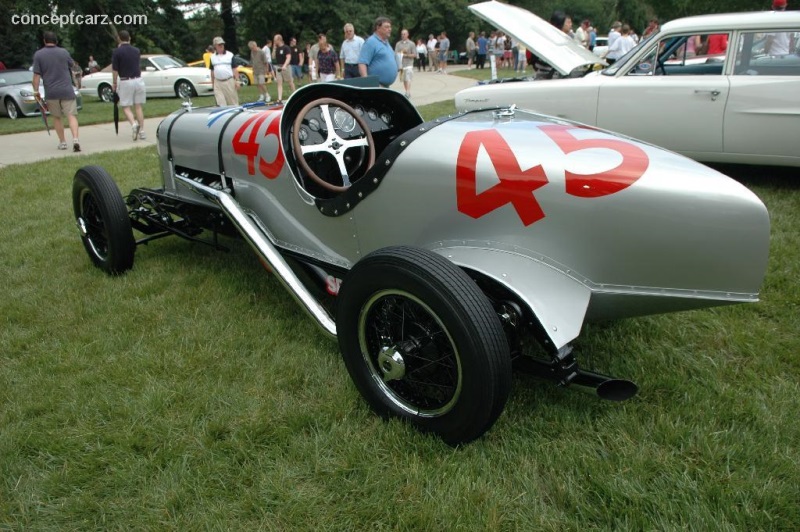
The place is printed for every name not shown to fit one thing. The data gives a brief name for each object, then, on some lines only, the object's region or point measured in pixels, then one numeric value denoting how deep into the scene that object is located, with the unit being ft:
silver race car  6.68
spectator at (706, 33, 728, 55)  20.55
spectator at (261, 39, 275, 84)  55.36
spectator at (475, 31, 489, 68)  94.53
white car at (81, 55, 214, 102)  57.41
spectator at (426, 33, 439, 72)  96.27
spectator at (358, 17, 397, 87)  24.97
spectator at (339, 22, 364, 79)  33.11
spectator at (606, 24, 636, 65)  39.29
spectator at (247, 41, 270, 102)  48.06
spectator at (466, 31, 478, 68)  101.65
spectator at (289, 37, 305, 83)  55.21
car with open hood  17.26
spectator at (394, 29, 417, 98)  51.29
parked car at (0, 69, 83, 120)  46.62
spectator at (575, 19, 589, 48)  43.54
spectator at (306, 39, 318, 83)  56.75
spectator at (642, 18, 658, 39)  49.13
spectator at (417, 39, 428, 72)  99.66
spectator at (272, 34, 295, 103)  48.59
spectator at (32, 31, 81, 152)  28.30
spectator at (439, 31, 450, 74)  93.30
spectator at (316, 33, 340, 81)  40.55
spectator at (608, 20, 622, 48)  42.66
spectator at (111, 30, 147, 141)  30.86
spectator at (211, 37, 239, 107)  34.83
